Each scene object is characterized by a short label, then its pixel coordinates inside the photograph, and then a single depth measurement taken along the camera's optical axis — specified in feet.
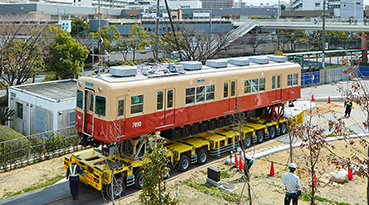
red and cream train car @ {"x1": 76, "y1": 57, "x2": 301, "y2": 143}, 46.06
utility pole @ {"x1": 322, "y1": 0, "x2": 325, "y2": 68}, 145.89
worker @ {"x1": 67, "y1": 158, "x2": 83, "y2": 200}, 44.11
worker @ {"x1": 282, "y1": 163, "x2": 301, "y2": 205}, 37.32
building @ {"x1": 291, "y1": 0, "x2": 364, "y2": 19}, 367.86
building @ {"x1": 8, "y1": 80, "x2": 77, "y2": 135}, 65.67
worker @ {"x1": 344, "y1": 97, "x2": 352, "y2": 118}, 83.88
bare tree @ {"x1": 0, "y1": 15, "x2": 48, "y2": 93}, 96.00
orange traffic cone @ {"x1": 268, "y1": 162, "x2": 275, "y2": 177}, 51.75
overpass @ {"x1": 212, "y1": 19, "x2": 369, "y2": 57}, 161.07
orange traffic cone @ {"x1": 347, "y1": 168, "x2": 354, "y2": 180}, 49.88
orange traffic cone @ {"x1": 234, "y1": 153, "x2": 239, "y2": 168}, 55.18
